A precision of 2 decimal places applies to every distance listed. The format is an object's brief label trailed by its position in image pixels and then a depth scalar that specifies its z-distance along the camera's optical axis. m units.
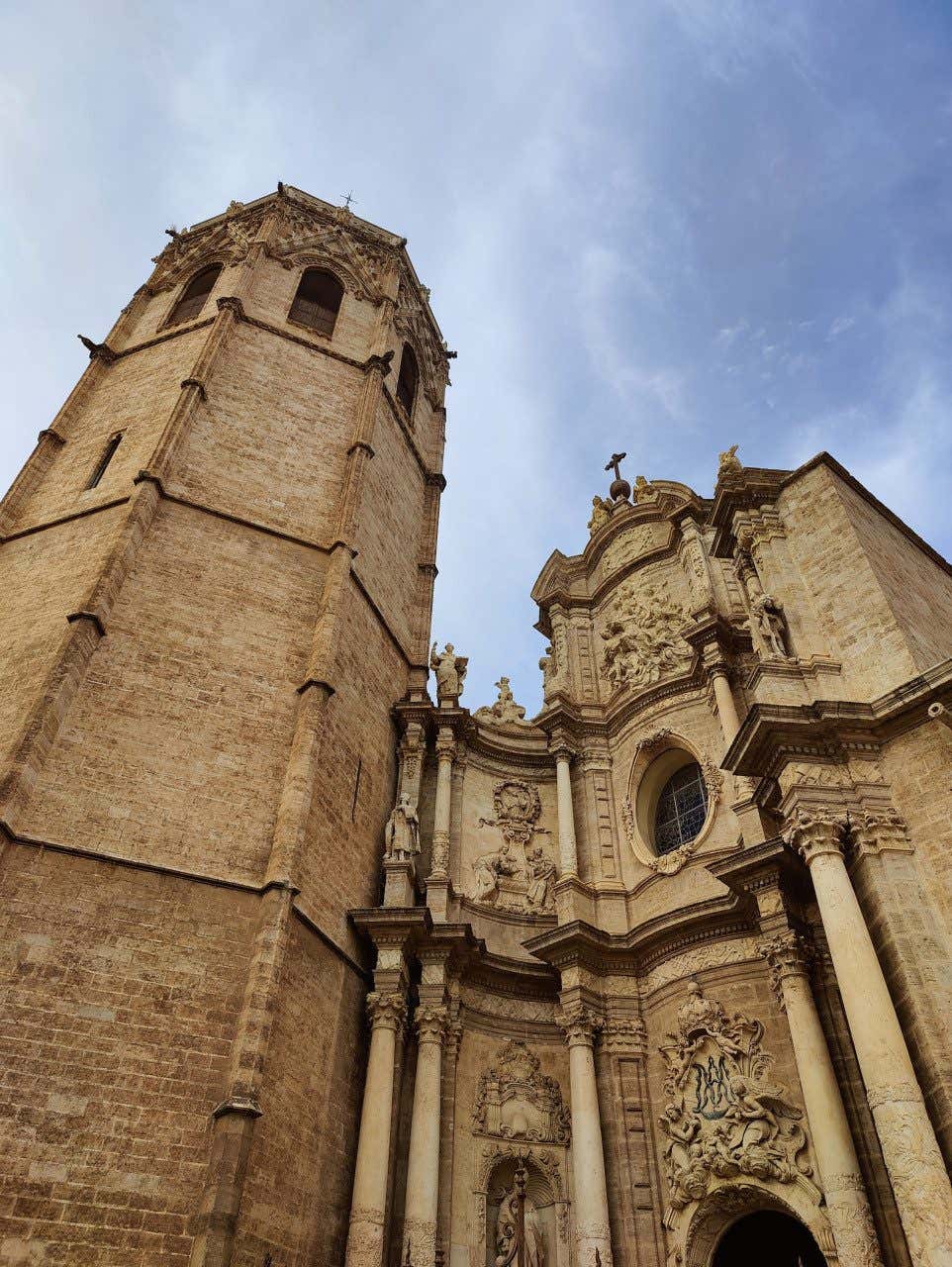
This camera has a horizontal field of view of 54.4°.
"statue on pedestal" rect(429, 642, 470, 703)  16.66
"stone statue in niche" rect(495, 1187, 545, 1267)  10.80
